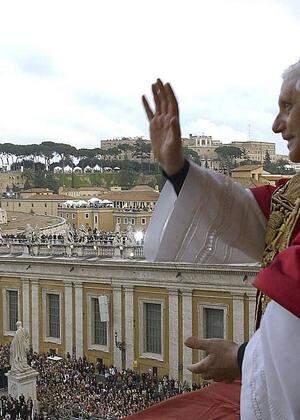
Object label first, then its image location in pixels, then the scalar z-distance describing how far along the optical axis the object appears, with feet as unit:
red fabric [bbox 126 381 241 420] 10.98
